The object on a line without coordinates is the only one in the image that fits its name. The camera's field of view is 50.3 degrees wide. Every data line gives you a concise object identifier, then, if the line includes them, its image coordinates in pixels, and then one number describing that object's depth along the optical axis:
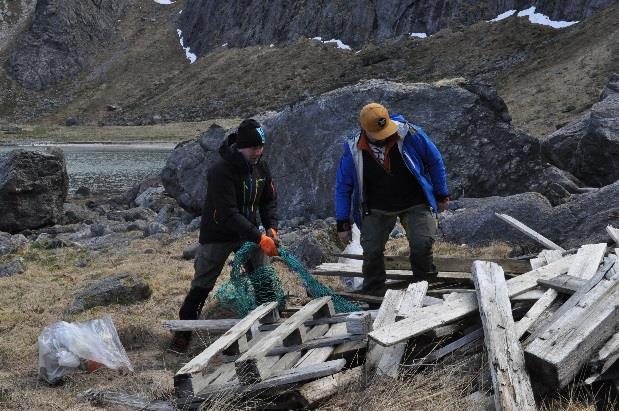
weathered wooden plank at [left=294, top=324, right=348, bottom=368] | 5.10
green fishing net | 6.79
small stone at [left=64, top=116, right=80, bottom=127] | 73.50
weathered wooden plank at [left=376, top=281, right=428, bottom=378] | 4.77
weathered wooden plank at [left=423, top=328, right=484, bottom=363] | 4.93
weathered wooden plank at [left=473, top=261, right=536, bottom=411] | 4.20
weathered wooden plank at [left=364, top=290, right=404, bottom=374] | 4.86
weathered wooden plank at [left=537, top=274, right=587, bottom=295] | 5.45
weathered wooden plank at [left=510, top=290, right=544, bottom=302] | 5.50
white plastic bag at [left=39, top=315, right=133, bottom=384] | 5.85
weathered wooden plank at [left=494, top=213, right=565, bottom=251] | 8.14
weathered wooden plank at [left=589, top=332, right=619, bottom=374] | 4.60
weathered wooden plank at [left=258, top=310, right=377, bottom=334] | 5.47
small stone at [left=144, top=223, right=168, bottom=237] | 14.47
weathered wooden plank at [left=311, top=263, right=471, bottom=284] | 7.05
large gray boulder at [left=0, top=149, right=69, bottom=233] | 17.56
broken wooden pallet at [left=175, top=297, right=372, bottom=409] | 4.68
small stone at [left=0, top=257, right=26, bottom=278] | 10.76
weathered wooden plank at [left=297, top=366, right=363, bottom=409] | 4.49
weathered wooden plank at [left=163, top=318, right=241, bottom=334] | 6.43
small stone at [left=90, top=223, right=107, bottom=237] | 15.29
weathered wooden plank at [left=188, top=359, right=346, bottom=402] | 4.61
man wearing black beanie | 6.32
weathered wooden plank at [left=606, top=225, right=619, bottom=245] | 7.25
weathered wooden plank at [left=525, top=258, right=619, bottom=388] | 4.38
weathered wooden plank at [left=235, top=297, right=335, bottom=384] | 4.69
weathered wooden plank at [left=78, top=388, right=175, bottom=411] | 4.93
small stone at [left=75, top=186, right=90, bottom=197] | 25.48
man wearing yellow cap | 6.46
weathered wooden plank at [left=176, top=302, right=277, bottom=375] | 4.79
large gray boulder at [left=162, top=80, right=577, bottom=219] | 13.25
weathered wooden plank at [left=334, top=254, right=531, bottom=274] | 7.19
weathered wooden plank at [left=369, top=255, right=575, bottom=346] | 4.68
